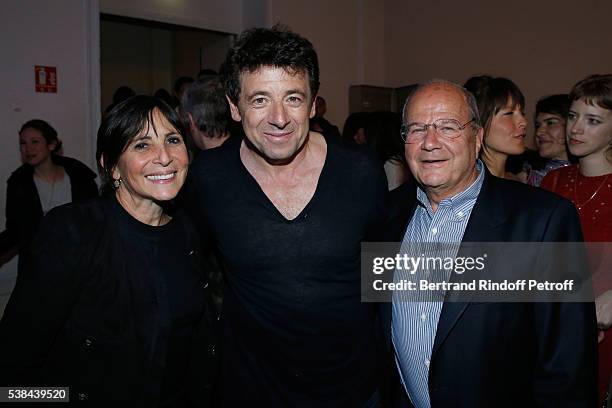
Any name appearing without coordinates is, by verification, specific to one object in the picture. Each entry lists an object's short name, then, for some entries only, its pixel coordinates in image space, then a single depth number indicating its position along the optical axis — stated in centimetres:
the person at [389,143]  355
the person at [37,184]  417
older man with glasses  158
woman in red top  230
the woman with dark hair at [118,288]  162
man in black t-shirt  186
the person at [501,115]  258
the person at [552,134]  357
